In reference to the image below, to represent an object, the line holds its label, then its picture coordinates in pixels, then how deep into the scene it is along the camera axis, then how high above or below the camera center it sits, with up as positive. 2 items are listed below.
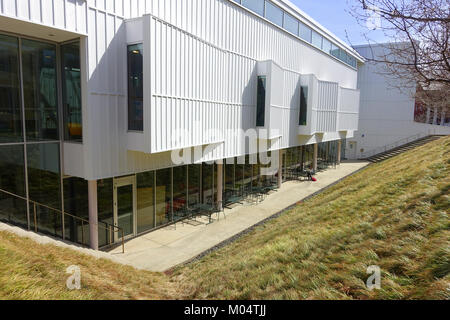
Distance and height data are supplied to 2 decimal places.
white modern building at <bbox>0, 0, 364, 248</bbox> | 8.69 +0.40
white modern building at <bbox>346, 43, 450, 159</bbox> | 37.91 +0.48
